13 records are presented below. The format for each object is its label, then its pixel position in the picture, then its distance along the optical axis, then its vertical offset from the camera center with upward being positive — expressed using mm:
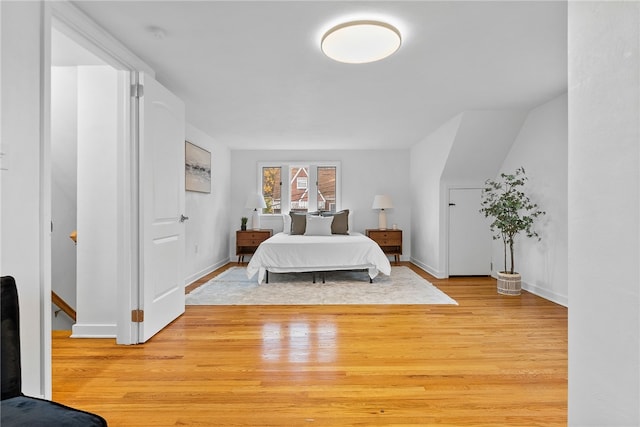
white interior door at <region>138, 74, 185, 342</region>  2496 +50
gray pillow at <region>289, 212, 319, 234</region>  5620 -193
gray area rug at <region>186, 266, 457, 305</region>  3590 -980
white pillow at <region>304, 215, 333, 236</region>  5316 -232
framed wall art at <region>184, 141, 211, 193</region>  4366 +629
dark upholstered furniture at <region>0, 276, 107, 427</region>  917 -592
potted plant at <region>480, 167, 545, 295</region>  3846 -26
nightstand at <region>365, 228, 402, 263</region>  5906 -453
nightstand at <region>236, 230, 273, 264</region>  5883 -464
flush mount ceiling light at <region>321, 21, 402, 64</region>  2076 +1164
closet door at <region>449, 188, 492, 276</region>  4859 -307
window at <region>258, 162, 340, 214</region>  6434 +520
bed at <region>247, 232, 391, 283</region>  4320 -608
